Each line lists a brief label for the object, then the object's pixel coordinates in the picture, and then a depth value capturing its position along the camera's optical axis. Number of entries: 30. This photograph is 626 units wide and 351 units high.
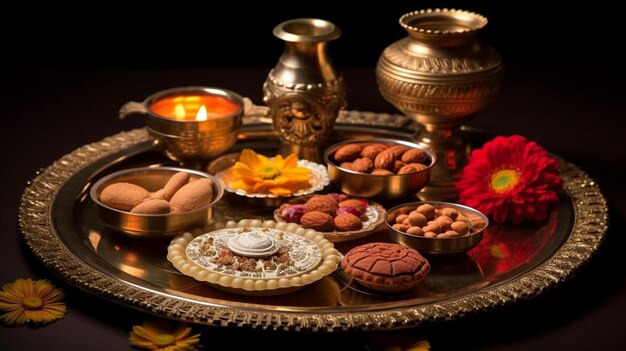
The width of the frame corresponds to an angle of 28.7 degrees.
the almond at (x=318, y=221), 1.97
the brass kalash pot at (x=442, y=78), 2.15
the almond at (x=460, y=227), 1.91
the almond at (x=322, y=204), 2.01
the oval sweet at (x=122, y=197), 1.97
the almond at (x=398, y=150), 2.13
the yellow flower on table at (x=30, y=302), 1.76
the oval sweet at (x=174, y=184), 2.01
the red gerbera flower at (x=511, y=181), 2.08
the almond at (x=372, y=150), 2.14
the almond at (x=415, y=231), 1.90
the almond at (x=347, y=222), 1.97
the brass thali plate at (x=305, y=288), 1.72
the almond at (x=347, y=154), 2.15
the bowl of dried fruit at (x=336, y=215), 1.97
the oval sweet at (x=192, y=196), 1.96
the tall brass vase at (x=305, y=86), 2.20
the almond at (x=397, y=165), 2.11
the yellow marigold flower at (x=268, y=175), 2.12
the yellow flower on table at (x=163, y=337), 1.69
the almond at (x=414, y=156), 2.12
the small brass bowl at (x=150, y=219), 1.92
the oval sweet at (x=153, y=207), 1.93
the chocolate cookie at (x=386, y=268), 1.77
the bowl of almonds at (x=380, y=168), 2.08
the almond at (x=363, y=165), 2.10
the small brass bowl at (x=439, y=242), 1.88
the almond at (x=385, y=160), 2.11
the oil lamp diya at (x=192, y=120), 2.20
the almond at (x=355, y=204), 2.03
